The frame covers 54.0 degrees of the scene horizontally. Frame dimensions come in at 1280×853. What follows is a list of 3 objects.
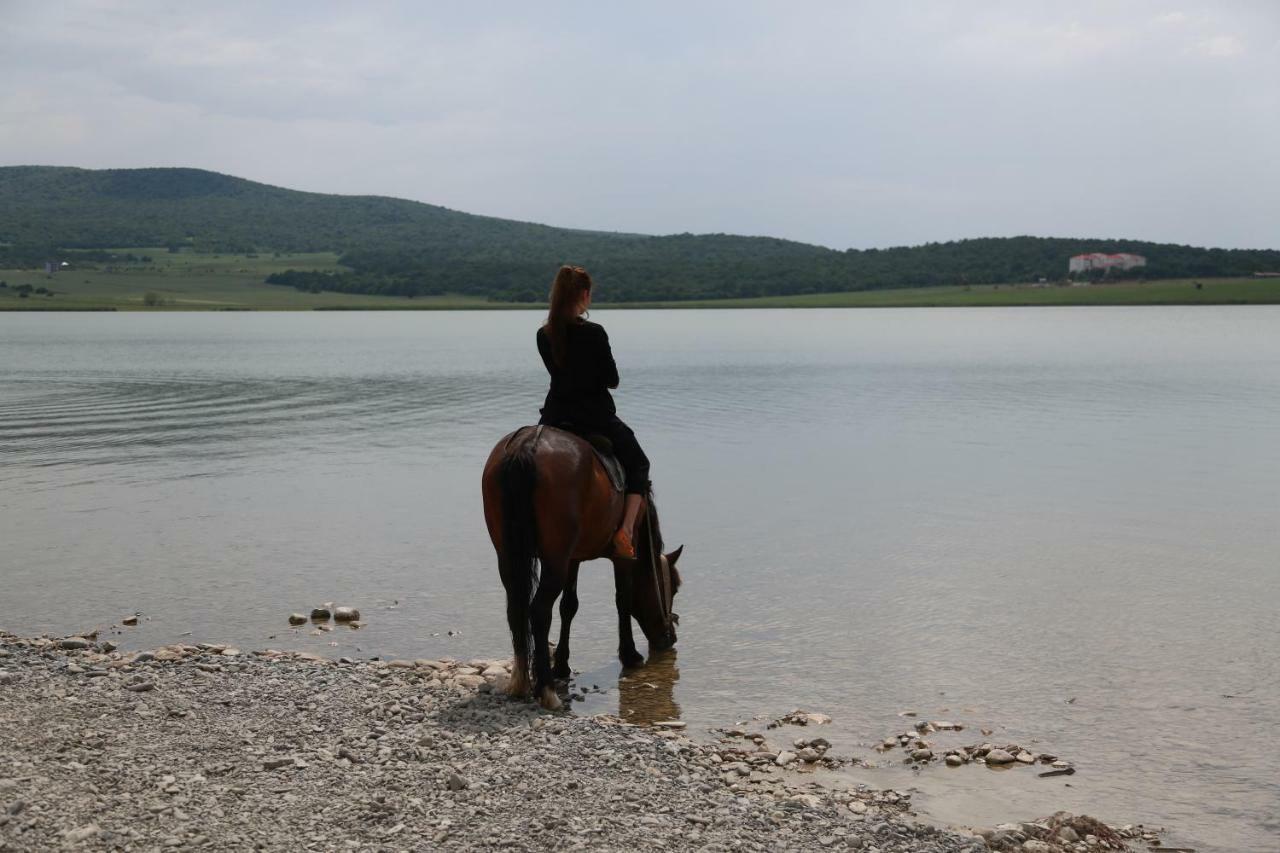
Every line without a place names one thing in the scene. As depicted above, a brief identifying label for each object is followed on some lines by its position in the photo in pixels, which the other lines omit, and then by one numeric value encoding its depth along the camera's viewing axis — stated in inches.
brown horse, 308.7
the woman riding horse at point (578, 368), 335.6
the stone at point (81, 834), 204.7
